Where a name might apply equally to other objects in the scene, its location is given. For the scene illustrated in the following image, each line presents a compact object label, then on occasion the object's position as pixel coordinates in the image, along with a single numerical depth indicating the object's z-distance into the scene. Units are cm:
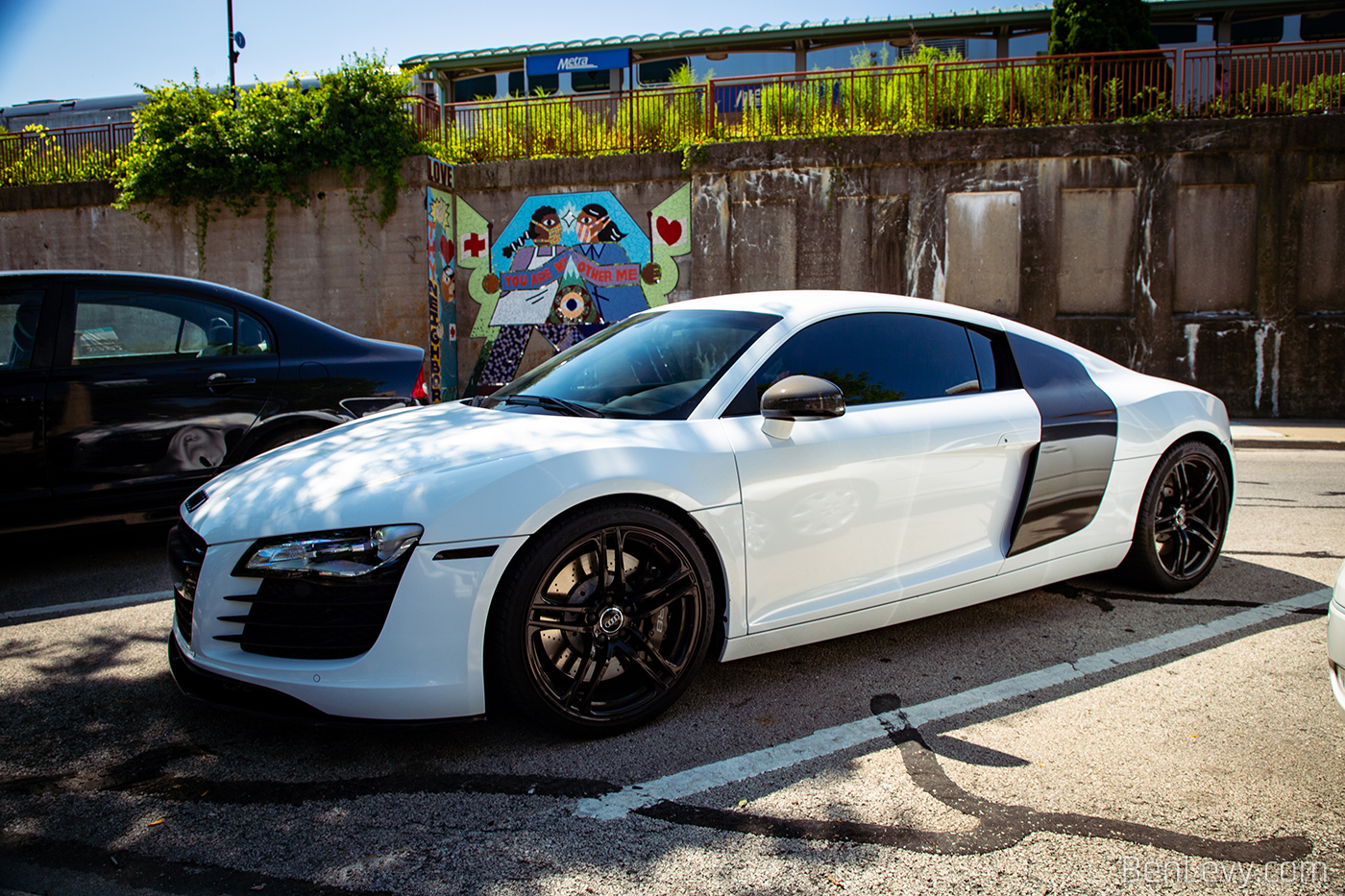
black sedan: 447
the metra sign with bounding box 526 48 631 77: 2011
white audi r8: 244
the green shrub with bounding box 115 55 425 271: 1459
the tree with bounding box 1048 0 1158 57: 1511
